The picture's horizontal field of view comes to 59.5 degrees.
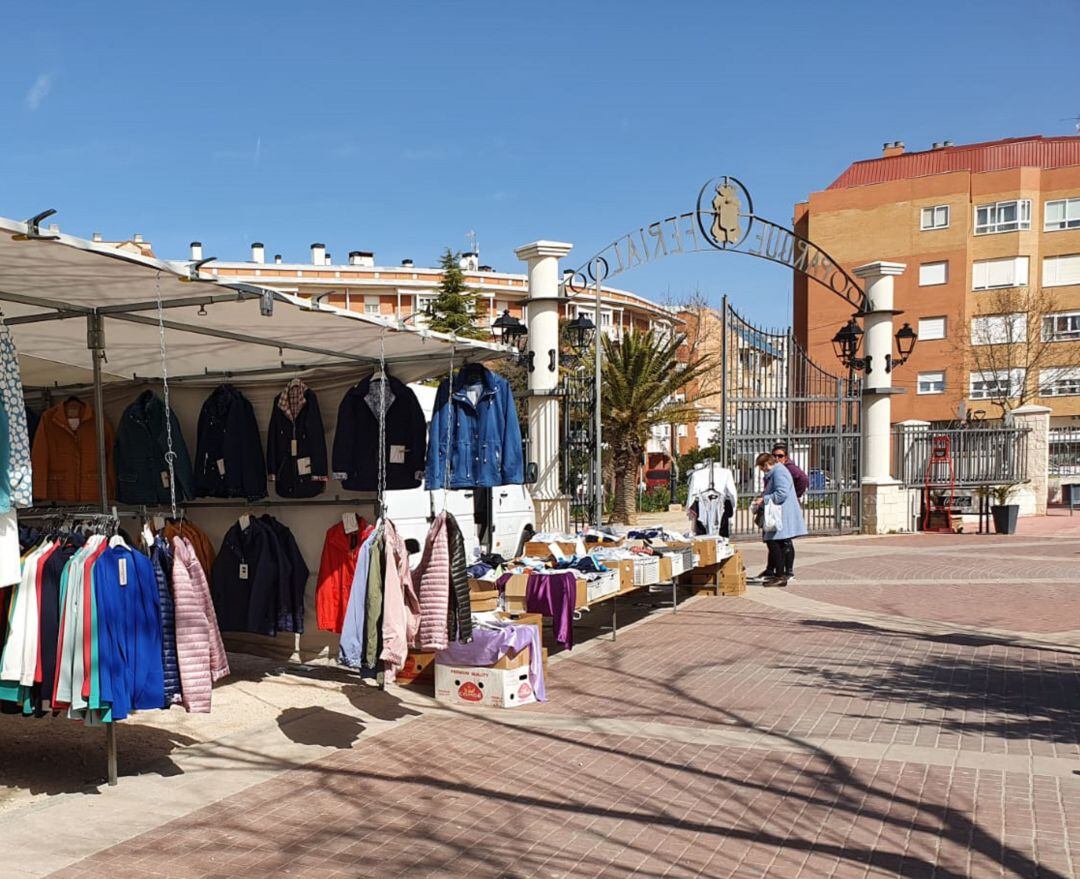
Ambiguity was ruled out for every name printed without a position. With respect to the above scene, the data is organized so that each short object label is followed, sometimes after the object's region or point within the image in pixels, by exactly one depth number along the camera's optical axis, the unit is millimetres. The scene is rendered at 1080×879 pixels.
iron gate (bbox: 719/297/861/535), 18031
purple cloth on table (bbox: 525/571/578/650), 7668
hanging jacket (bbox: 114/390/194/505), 7883
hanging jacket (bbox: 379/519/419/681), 5883
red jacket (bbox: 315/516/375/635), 6996
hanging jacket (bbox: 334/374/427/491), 7227
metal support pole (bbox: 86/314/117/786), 5359
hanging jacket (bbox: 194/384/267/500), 7699
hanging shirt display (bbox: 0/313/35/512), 4652
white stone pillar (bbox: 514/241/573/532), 13078
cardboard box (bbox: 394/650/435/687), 7336
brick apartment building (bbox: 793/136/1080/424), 41219
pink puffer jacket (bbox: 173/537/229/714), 5023
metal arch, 15016
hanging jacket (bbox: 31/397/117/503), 8016
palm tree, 22516
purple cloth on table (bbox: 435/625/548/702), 6695
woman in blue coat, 12148
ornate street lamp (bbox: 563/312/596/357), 14734
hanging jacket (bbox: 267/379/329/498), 7504
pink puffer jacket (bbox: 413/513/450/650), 6191
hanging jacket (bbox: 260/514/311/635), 7305
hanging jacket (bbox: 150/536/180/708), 4980
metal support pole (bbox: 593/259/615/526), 13836
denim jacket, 7074
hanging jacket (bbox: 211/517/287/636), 7266
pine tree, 33466
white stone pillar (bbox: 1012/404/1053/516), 25438
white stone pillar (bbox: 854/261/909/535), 18766
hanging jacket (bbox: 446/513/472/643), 6277
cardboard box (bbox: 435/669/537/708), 6676
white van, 8305
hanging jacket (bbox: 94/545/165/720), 4652
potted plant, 20109
